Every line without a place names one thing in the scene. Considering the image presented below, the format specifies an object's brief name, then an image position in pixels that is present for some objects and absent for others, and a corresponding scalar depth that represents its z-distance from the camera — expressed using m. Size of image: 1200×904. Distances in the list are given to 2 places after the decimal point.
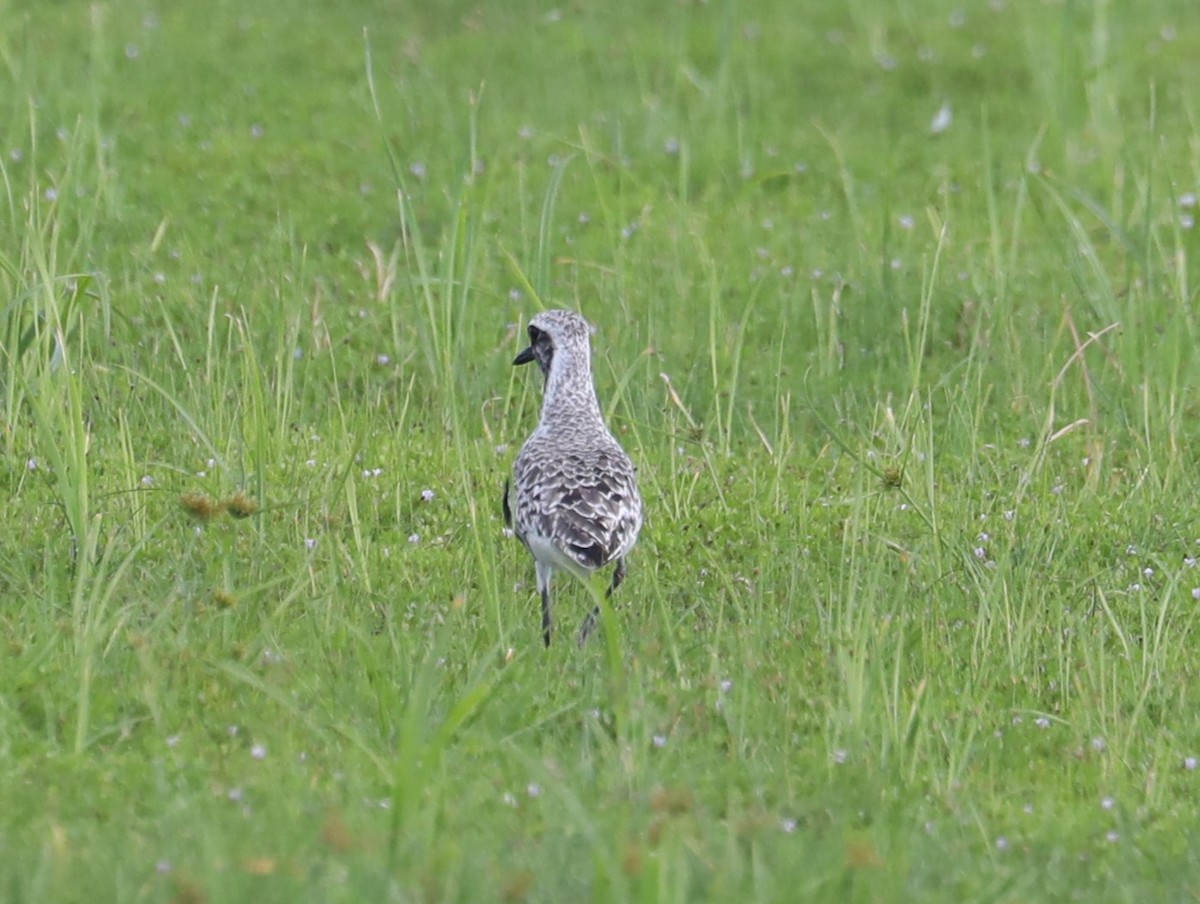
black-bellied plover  11.76
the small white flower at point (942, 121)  24.19
